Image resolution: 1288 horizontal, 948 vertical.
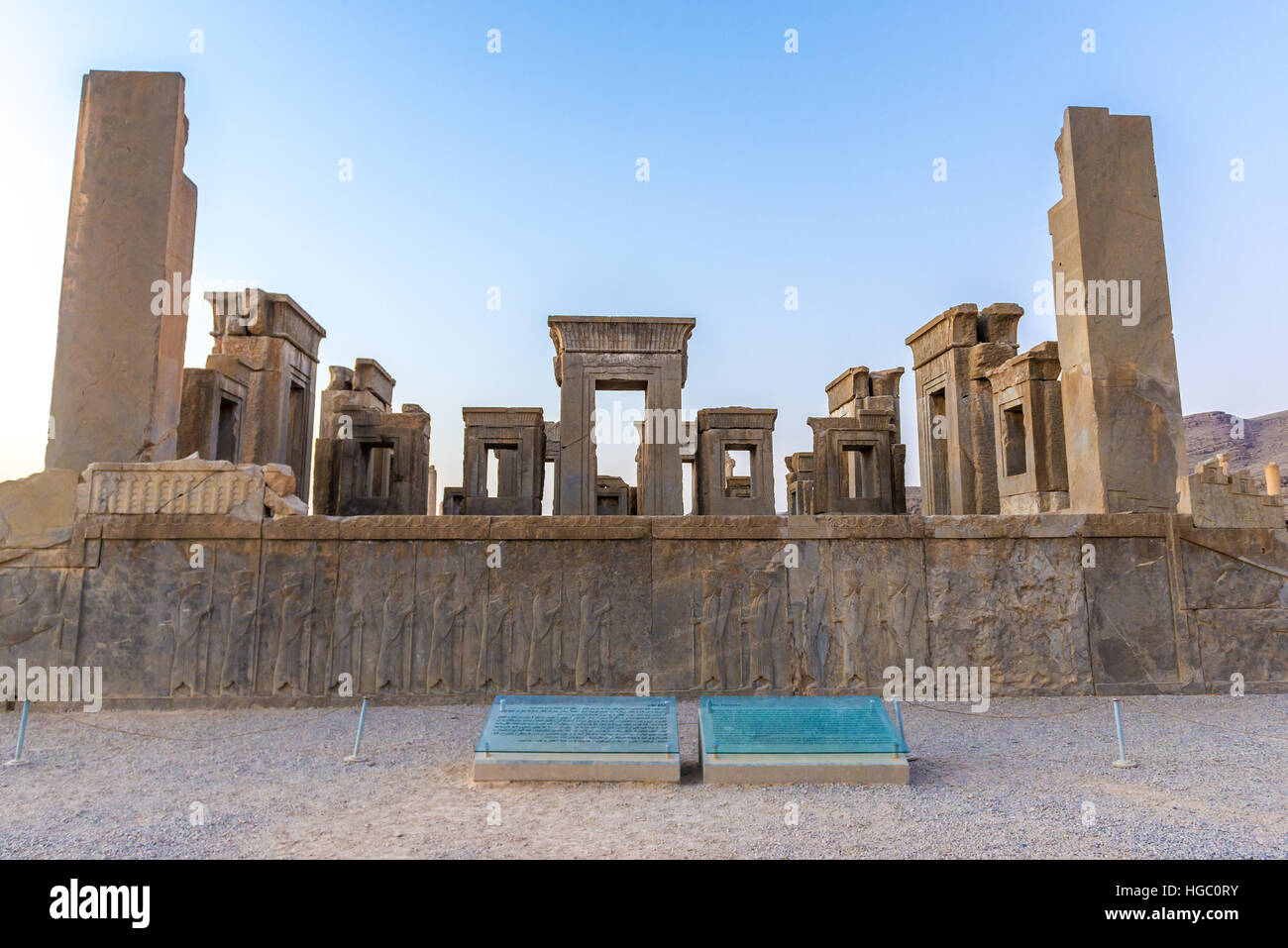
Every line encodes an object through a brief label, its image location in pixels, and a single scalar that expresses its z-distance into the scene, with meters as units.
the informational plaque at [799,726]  4.04
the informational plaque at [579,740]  3.96
